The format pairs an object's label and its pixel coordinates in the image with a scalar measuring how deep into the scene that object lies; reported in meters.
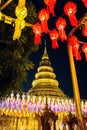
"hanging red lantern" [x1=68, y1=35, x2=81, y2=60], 10.87
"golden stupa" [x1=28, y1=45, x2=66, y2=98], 36.95
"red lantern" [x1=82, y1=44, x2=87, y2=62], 11.66
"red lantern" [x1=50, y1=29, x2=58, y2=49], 10.84
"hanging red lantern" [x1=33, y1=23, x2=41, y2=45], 9.92
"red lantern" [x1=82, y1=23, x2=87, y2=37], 10.41
